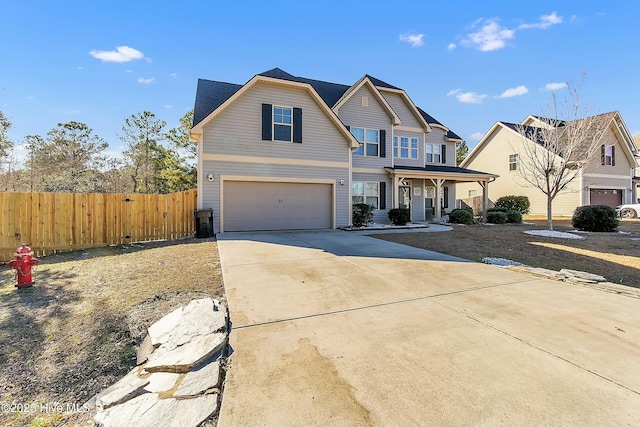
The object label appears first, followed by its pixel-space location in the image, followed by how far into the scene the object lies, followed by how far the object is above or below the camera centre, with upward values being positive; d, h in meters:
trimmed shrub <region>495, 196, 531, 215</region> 22.33 +0.70
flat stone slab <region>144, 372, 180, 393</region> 2.16 -1.31
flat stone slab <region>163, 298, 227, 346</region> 2.89 -1.20
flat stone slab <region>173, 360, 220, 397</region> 2.12 -1.31
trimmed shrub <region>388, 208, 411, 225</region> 14.56 -0.19
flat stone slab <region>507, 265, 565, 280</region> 5.34 -1.17
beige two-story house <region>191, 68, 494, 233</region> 11.38 +2.66
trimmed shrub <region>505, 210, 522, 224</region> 17.07 -0.30
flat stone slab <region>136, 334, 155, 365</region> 2.69 -1.35
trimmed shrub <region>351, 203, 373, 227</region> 13.71 -0.08
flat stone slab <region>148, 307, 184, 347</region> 2.89 -1.25
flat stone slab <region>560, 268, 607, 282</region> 5.07 -1.16
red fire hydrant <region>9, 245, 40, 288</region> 4.84 -0.88
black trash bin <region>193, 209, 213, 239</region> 10.45 -0.37
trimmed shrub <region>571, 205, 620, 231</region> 12.79 -0.28
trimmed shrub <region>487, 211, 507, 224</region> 16.53 -0.29
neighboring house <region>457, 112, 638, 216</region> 21.34 +3.06
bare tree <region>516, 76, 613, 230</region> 12.51 +3.23
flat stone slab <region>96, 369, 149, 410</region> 2.05 -1.33
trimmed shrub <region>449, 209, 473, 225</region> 16.38 -0.22
